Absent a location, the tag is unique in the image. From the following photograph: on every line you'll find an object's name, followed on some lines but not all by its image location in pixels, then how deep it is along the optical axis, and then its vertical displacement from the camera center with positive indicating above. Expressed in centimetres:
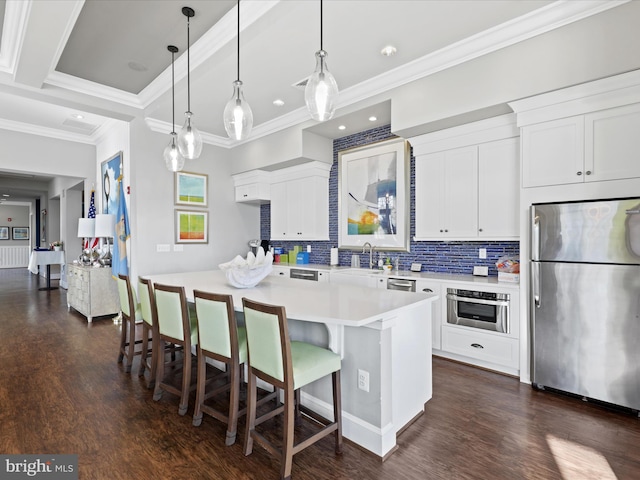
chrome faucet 442 -13
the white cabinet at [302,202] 505 +62
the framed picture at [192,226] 519 +25
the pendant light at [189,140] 292 +91
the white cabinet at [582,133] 237 +84
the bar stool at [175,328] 235 -64
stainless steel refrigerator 228 -44
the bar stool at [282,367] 169 -69
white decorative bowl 269 -24
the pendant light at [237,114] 241 +94
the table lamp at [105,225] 521 +27
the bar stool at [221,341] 200 -63
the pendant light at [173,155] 323 +86
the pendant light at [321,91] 204 +94
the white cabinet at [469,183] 316 +61
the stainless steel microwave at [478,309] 297 -65
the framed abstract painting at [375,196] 422 +62
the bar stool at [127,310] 306 -66
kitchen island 187 -68
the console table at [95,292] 509 -79
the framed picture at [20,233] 1334 +40
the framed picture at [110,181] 530 +105
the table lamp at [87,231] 571 +20
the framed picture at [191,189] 520 +86
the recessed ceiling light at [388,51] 301 +177
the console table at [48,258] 776 -37
